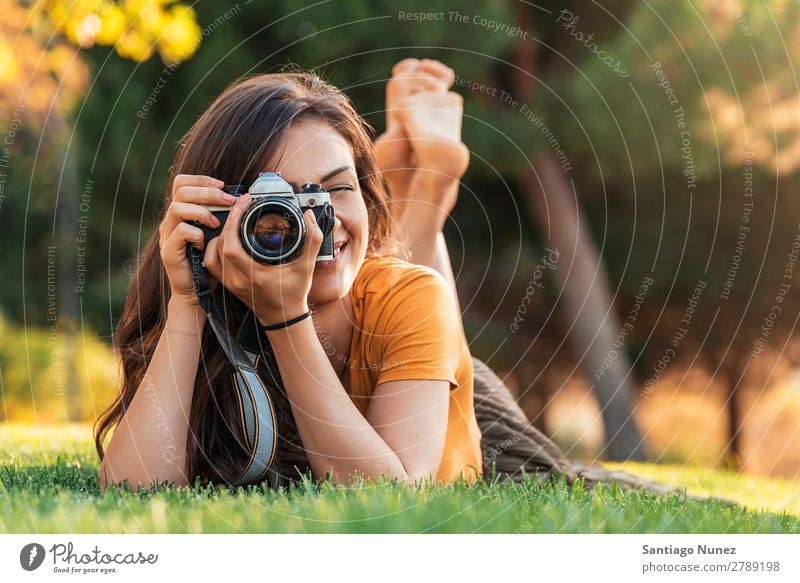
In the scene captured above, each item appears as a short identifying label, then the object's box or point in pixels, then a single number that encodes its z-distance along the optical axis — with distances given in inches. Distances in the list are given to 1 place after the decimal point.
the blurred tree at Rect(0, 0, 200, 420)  220.2
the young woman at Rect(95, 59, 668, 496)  102.1
